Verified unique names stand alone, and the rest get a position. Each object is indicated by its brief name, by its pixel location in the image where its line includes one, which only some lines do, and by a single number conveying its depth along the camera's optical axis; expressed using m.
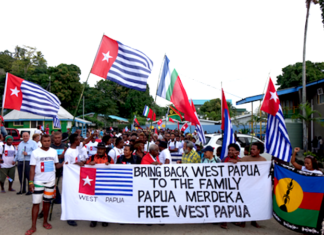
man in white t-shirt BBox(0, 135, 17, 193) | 7.87
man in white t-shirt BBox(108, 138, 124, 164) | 6.38
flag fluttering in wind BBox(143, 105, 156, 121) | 18.49
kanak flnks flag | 4.56
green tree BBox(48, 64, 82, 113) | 38.91
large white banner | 4.98
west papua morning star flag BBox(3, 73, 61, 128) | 6.54
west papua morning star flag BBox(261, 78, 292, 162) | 5.52
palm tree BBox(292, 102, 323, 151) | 15.34
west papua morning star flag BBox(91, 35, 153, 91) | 6.05
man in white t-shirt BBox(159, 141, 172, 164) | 6.28
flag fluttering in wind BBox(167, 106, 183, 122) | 20.82
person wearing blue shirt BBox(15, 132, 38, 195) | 7.59
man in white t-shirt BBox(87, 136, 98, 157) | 9.95
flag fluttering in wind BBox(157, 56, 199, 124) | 6.37
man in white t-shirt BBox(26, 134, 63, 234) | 4.73
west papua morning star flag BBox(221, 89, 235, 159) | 5.73
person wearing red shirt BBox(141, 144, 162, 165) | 5.67
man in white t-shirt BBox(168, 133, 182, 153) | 11.05
